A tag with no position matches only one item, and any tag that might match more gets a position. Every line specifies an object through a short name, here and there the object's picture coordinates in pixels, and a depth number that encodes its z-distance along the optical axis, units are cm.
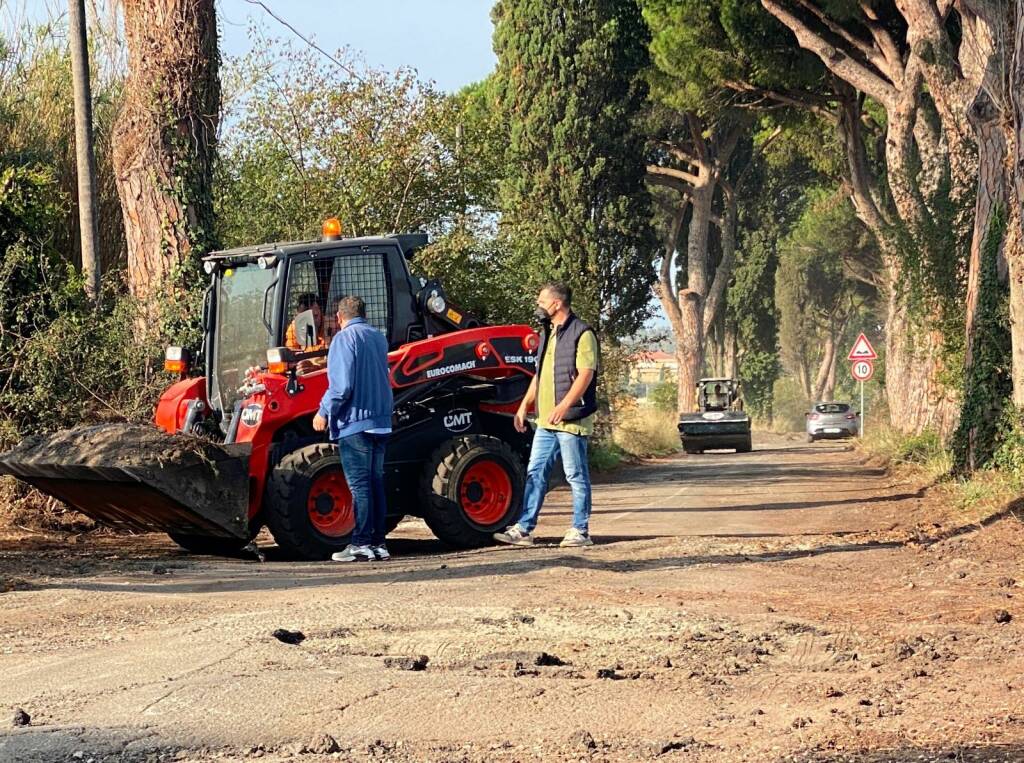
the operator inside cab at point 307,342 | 1179
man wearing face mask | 1170
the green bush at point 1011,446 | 1434
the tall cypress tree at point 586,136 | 3466
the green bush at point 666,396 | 5381
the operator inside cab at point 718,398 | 4325
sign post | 4172
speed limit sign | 4156
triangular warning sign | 4217
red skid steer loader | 1086
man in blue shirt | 1088
